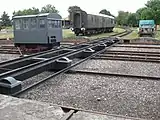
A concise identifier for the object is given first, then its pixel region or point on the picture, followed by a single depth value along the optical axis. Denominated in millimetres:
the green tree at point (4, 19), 79125
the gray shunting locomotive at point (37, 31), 13258
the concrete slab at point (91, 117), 3529
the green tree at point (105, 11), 102038
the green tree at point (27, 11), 81562
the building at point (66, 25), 55988
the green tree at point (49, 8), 106762
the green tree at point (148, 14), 42481
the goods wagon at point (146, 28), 28514
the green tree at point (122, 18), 94781
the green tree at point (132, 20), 87938
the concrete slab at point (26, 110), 3506
